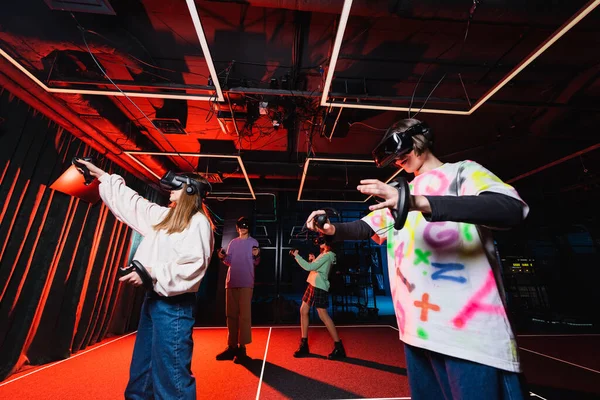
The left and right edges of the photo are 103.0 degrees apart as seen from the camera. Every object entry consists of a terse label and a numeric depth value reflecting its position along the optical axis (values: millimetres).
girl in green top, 3291
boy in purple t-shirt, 3129
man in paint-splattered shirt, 631
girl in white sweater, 1326
